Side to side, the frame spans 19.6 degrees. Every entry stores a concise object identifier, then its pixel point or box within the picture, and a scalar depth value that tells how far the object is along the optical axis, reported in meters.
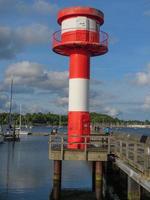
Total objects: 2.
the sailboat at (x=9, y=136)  80.04
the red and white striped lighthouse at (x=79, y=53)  22.80
